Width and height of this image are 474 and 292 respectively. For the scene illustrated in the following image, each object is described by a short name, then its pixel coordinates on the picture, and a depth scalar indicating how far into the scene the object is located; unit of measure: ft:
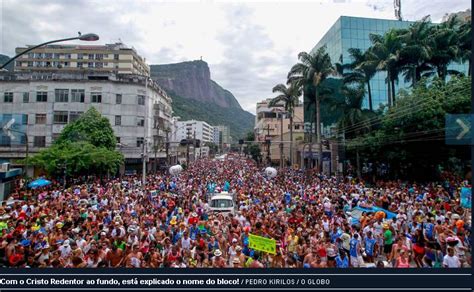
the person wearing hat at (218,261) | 27.76
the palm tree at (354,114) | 124.45
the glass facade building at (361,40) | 156.76
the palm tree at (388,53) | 120.26
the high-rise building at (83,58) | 249.55
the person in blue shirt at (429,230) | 35.19
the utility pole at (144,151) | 87.40
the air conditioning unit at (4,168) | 76.41
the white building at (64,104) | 142.20
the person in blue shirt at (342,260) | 28.54
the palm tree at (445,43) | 114.93
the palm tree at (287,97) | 152.65
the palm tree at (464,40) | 115.34
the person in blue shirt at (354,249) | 31.58
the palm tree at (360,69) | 127.95
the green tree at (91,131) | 120.78
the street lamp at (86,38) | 30.18
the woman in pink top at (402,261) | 27.32
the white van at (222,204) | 55.06
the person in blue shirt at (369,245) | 33.06
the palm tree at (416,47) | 114.99
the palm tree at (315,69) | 132.36
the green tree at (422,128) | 83.51
